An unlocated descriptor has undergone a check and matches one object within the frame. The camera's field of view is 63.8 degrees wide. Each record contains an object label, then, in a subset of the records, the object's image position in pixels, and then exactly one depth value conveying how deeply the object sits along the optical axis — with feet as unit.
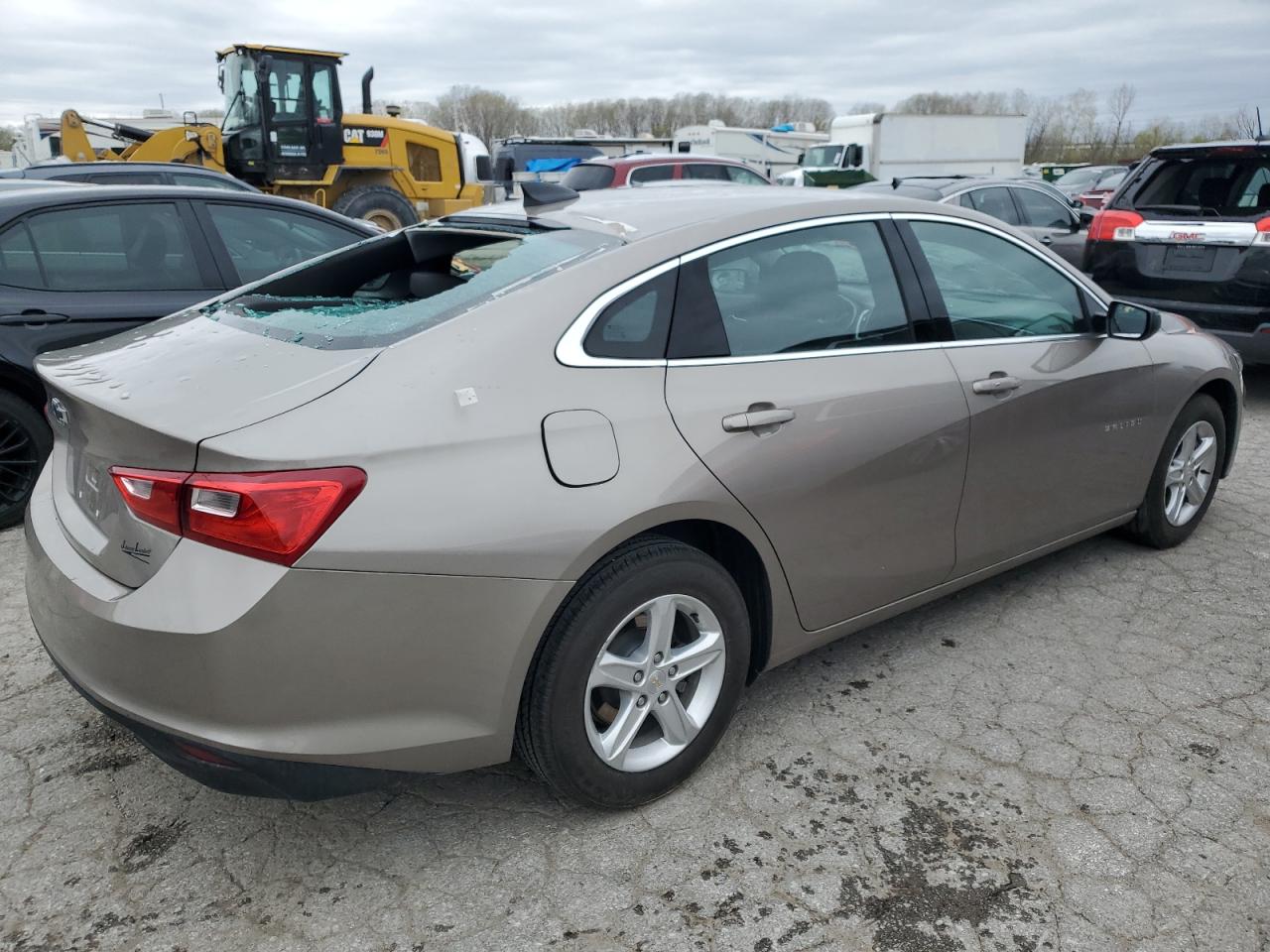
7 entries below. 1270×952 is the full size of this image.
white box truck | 84.64
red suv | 40.52
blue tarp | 91.35
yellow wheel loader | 46.14
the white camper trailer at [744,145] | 115.65
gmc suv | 21.13
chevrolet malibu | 6.88
